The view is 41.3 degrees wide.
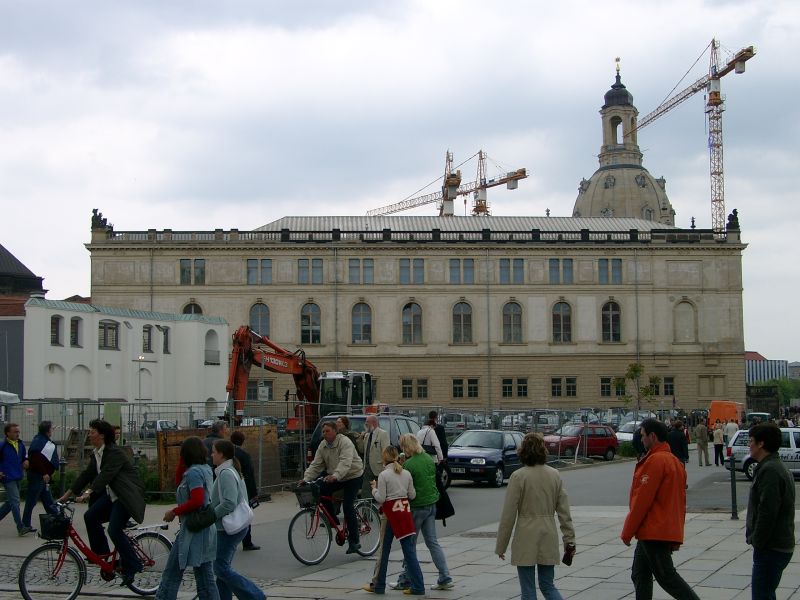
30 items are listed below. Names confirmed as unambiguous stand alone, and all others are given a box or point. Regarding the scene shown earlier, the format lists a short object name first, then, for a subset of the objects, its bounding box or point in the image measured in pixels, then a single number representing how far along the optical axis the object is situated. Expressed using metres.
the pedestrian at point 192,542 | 9.42
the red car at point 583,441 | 38.78
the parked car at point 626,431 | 46.22
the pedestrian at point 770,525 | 8.53
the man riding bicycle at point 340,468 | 14.06
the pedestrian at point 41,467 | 16.67
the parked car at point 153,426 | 25.91
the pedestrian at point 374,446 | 17.69
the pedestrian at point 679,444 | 26.14
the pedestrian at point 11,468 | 16.58
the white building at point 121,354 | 48.62
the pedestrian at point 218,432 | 16.36
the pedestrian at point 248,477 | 15.60
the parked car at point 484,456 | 28.11
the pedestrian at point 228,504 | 9.77
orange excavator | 31.62
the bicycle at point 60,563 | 10.96
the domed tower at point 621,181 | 150.62
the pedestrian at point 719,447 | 36.81
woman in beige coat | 9.34
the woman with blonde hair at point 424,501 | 12.16
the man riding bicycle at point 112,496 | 11.22
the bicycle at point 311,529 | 13.98
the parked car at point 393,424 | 23.23
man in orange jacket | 8.92
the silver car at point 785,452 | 28.73
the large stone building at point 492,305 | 79.25
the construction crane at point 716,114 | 125.00
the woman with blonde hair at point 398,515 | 11.74
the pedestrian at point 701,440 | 37.47
